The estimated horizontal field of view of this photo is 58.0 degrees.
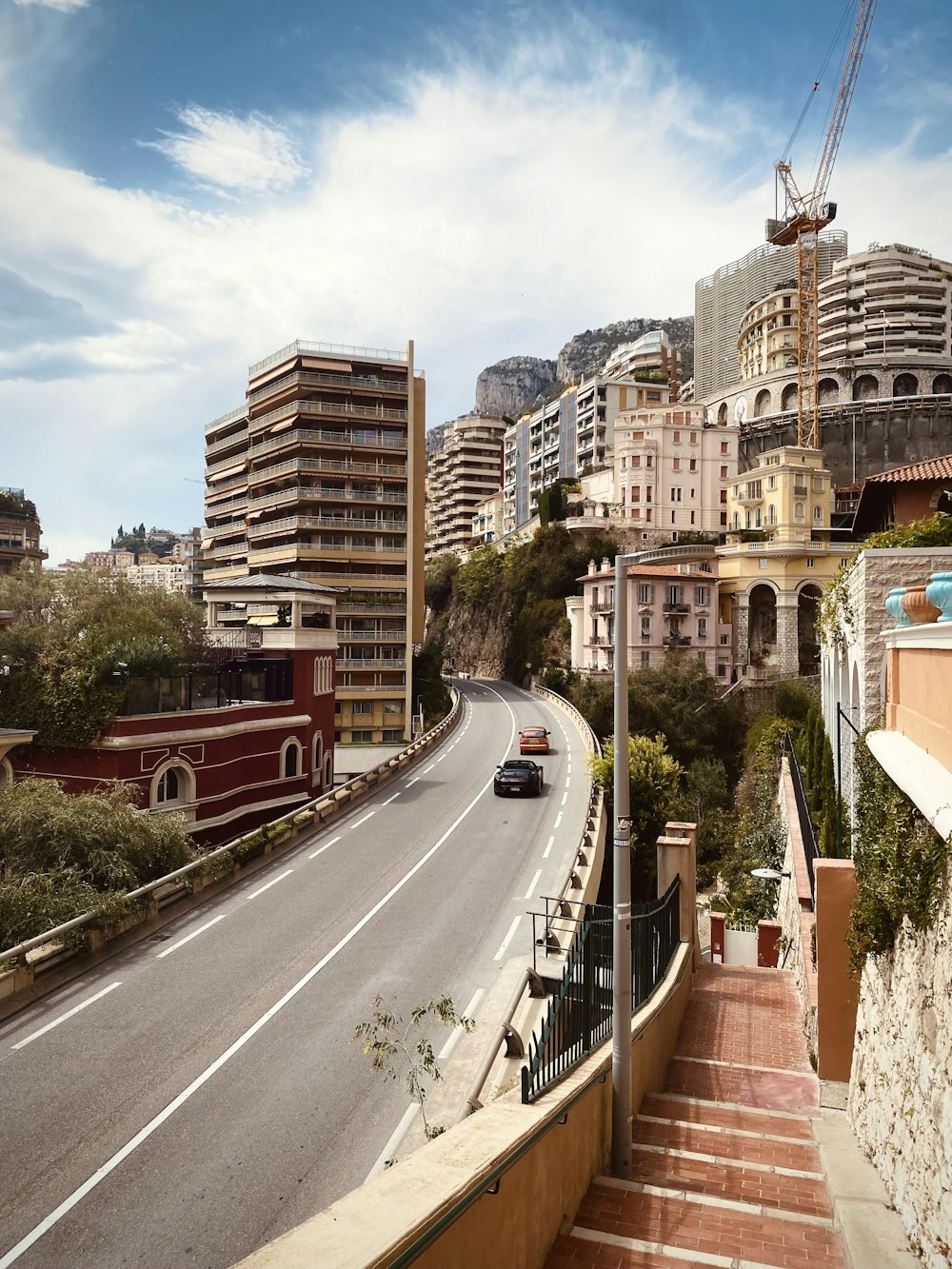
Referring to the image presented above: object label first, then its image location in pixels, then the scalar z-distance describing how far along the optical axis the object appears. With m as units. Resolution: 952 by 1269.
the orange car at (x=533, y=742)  39.34
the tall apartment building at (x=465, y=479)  129.38
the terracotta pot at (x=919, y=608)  8.66
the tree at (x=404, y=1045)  10.45
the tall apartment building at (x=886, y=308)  101.88
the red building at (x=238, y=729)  24.59
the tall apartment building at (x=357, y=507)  57.66
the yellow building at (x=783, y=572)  60.59
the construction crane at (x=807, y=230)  89.12
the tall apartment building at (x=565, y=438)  93.31
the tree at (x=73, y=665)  24.17
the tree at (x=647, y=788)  30.63
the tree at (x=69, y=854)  15.77
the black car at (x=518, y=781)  31.14
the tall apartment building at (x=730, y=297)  130.38
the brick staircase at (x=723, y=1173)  6.04
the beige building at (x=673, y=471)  72.31
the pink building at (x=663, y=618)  59.75
